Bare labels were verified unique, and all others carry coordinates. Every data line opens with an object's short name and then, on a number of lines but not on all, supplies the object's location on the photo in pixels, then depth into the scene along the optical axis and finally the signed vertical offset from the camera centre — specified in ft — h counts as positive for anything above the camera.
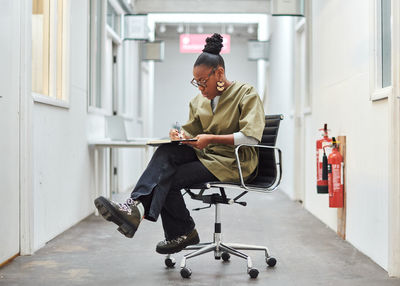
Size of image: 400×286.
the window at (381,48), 10.12 +1.80
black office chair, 8.89 -0.82
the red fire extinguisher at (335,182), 12.87 -1.02
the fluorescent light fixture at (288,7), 17.97 +4.50
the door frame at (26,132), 10.66 +0.18
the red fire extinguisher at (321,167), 13.38 -0.68
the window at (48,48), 12.42 +2.29
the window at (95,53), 17.51 +2.99
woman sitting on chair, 8.48 -0.22
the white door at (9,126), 9.84 +0.28
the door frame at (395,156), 9.01 -0.28
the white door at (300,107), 19.99 +1.30
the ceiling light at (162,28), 41.56 +9.00
